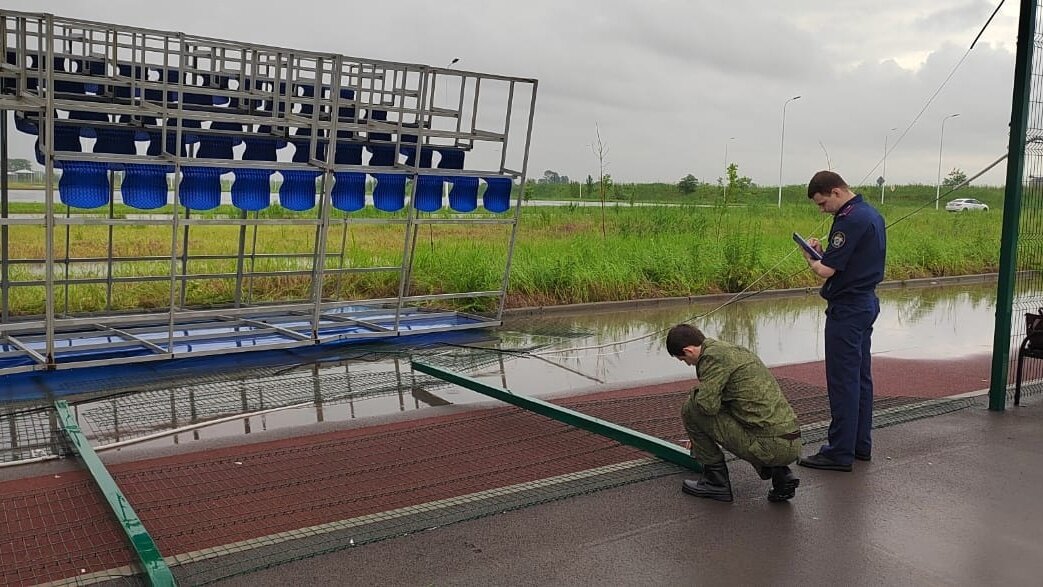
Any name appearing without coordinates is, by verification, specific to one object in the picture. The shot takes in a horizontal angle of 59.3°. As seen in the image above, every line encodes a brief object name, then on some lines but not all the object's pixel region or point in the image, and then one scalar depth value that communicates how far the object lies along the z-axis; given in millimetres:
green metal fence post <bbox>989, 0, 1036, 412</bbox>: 7656
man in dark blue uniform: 6059
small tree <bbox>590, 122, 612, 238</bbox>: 19828
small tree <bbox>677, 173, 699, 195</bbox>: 57000
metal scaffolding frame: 8211
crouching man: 5250
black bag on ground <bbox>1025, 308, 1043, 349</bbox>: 7707
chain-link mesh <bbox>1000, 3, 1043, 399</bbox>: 7828
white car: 58231
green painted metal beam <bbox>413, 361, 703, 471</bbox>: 6059
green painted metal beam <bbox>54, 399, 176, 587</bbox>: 4014
